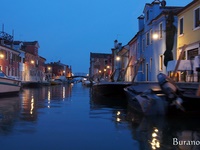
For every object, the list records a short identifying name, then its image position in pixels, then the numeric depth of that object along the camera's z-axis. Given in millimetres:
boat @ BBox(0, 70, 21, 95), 25906
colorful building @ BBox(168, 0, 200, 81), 20188
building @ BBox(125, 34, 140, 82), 42375
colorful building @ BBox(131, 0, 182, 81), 24188
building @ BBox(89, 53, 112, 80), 128638
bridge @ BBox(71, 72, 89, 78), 177925
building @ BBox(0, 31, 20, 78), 55094
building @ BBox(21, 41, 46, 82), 77456
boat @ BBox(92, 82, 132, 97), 27938
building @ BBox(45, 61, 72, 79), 131000
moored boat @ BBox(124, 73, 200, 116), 12188
